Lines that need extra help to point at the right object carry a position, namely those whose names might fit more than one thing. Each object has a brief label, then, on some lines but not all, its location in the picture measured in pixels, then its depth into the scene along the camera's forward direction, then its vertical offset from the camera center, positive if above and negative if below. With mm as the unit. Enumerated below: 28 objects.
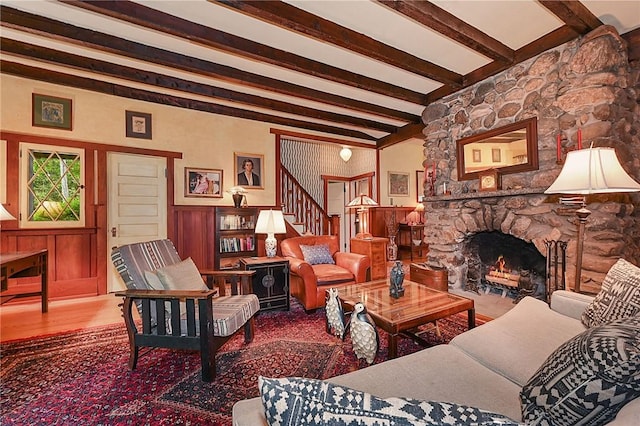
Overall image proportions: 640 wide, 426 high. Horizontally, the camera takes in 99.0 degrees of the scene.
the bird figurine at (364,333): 1738 -753
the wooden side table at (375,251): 3936 -522
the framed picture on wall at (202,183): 4363 +584
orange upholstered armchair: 2889 -595
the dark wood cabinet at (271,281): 2971 -708
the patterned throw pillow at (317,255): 3447 -486
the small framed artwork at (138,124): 3986 +1402
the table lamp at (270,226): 3146 -99
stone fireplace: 2363 +777
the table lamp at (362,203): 4273 +202
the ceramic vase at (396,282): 2266 -553
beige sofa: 980 -653
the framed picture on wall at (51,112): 3514 +1425
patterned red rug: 1534 -1072
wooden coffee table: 1789 -681
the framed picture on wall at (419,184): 6743 +773
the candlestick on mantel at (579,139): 2383 +642
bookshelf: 4391 -288
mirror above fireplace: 2926 +762
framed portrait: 4688 +835
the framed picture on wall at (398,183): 6340 +759
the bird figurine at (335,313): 1996 -718
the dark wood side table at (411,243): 6360 -659
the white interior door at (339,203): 7547 +374
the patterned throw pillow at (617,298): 1196 -396
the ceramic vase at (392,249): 6258 -785
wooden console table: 2486 -474
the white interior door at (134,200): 3939 +284
